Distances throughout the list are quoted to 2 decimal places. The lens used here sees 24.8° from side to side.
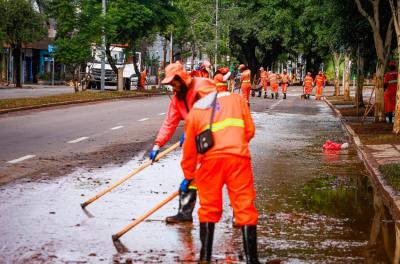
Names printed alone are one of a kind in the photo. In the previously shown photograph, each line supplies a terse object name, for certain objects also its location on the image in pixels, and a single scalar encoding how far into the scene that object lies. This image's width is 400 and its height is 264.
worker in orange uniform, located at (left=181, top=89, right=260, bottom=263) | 6.57
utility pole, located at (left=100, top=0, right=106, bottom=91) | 45.42
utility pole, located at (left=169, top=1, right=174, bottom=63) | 62.26
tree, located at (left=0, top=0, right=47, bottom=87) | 58.69
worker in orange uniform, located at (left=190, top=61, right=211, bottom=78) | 20.98
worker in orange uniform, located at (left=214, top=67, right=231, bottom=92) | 19.31
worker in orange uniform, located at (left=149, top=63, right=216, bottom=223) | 7.31
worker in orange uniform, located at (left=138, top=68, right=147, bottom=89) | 56.93
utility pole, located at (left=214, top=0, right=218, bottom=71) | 67.89
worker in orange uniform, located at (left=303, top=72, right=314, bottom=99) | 51.82
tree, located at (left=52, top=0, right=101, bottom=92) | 43.03
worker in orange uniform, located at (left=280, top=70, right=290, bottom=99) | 51.62
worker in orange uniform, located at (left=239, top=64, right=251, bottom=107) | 34.42
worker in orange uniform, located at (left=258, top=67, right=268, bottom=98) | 53.53
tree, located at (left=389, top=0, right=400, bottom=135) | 19.67
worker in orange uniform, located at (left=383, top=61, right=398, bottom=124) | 24.57
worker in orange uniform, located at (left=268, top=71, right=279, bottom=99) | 50.78
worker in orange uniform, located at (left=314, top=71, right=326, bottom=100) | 52.56
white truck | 56.67
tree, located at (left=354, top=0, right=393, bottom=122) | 23.66
